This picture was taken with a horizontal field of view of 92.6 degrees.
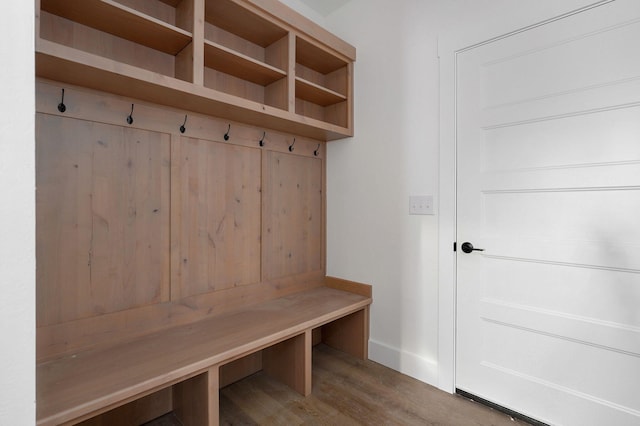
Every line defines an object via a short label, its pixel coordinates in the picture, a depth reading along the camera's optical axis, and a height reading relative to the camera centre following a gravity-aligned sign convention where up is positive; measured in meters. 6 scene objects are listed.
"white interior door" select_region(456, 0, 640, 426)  1.42 -0.03
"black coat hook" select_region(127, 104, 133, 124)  1.59 +0.48
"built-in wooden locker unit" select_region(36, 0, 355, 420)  1.39 +0.29
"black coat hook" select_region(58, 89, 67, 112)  1.39 +0.47
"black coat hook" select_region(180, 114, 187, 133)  1.78 +0.48
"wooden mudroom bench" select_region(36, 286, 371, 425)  1.15 -0.68
